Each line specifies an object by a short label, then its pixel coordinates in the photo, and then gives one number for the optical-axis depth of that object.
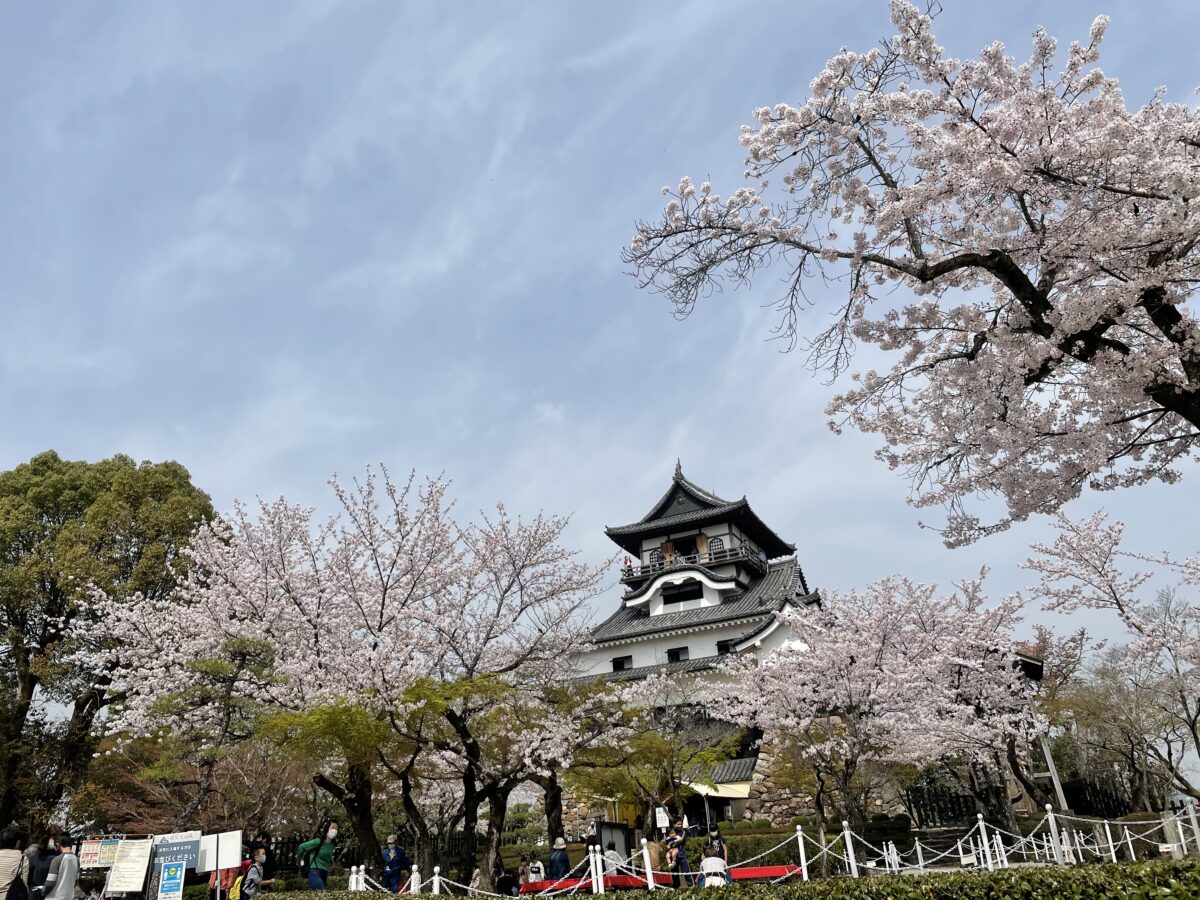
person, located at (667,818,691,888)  15.24
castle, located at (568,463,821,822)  26.84
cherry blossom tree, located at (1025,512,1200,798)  16.31
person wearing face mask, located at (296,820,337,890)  12.08
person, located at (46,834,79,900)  8.16
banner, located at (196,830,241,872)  11.35
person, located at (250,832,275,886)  14.77
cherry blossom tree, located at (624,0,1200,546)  6.58
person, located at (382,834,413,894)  12.94
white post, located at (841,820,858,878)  11.91
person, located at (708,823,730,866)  11.15
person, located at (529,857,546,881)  16.00
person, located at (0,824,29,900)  7.89
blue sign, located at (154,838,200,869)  11.90
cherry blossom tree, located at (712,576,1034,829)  16.97
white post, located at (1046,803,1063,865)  13.10
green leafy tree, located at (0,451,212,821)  21.12
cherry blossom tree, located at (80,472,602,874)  14.20
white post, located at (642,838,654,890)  10.24
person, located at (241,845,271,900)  12.31
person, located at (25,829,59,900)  8.54
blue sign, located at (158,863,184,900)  11.63
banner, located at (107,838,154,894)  11.72
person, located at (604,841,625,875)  14.34
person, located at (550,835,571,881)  13.77
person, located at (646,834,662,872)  15.90
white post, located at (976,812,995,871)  14.33
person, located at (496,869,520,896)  14.87
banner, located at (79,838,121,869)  12.08
